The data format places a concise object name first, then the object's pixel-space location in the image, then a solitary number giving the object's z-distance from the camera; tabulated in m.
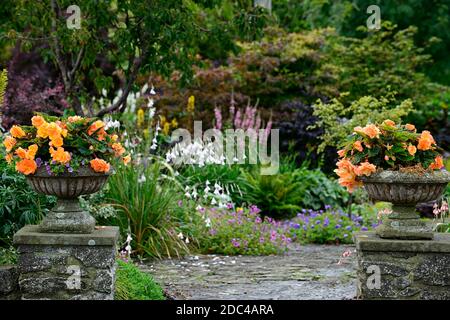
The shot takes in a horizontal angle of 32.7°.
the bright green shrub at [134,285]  6.07
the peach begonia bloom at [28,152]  5.54
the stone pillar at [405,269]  5.70
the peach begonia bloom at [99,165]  5.57
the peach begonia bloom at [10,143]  5.67
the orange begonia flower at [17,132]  5.65
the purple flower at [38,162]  5.56
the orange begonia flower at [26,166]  5.52
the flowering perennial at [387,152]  5.68
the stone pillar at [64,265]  5.59
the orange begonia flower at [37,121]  5.65
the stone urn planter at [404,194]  5.60
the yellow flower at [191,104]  11.30
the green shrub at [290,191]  11.04
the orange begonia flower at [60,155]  5.46
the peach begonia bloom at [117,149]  5.83
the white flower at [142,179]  8.37
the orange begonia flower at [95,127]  5.75
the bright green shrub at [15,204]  6.44
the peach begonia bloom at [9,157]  5.68
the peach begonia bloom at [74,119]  5.77
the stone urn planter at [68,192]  5.58
